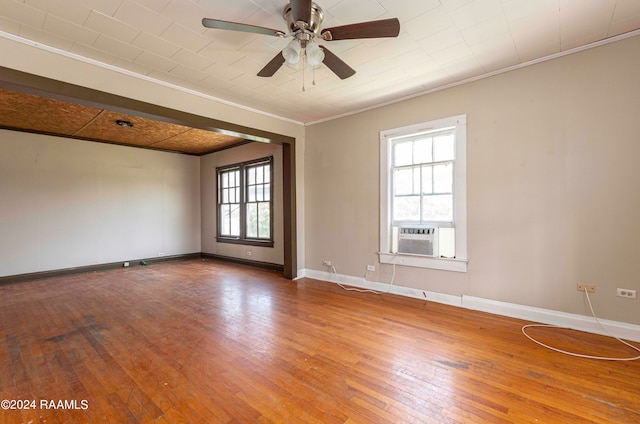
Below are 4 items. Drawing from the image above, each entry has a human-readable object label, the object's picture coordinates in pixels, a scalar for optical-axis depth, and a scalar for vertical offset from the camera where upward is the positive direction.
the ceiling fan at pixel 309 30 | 1.97 +1.32
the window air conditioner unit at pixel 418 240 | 3.88 -0.46
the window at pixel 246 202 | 6.32 +0.14
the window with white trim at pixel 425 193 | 3.69 +0.21
